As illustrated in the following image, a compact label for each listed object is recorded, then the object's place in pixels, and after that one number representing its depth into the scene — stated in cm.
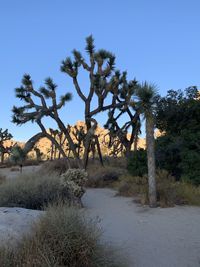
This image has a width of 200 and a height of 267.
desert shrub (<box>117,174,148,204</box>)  775
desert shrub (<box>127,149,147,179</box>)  942
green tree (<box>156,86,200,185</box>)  826
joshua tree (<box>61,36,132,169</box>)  1225
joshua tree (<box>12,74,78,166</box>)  1243
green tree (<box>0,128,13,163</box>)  2366
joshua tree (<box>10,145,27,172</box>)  1201
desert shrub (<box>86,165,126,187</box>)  1081
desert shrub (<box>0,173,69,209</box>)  644
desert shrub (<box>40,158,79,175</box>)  1417
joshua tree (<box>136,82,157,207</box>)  663
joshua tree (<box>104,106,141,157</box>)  1356
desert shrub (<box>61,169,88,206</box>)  686
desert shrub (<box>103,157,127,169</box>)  1511
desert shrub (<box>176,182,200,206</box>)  666
